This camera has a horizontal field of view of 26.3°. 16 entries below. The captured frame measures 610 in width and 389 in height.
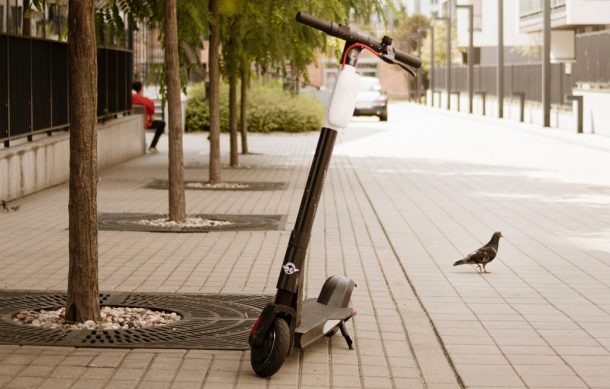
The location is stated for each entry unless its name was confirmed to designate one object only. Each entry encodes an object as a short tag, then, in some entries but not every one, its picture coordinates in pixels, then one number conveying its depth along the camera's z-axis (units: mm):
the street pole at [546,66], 41438
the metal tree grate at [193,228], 13359
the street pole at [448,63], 76562
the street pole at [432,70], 88138
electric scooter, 6492
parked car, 52125
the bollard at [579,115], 38281
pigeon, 10242
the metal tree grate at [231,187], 18766
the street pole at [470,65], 65062
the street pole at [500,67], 54000
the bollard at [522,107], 49219
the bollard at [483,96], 60912
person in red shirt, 29392
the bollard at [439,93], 82588
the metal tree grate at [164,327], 7332
